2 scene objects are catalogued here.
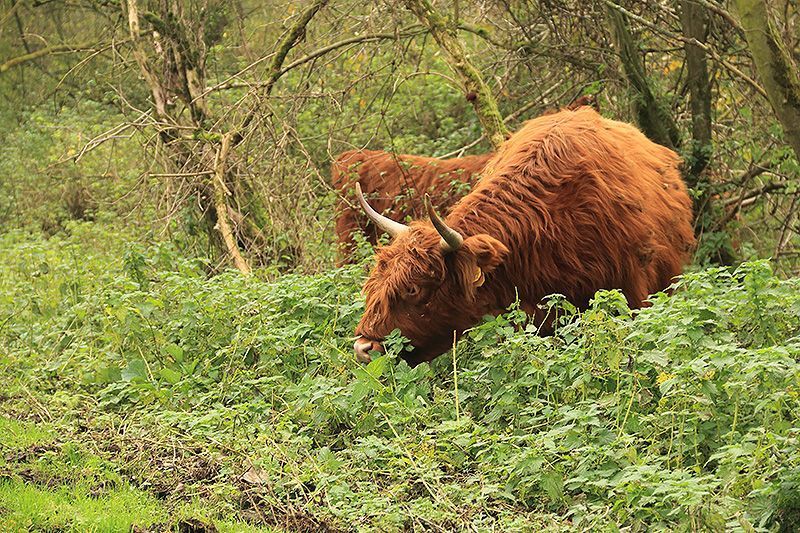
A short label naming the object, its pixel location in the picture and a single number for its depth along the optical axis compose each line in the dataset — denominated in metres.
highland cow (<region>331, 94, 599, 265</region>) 19.86
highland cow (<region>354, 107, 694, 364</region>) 13.87
